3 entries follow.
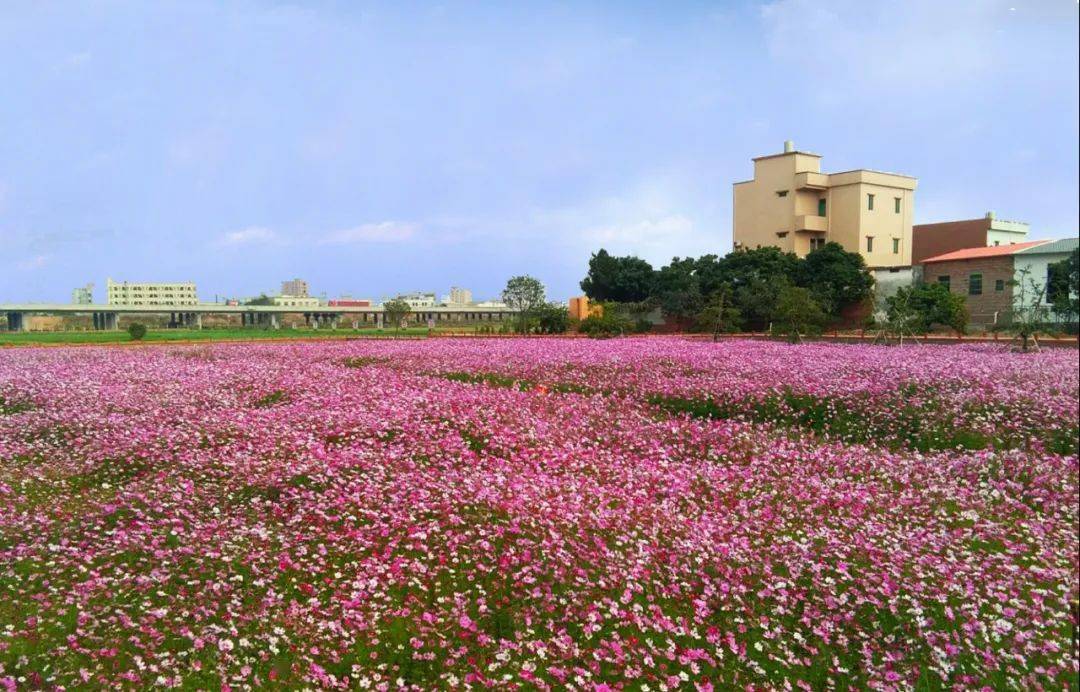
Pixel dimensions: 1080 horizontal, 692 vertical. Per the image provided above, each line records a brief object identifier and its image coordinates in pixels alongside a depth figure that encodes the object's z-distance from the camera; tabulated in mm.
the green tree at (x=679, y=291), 33375
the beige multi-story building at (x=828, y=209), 41281
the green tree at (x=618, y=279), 39281
